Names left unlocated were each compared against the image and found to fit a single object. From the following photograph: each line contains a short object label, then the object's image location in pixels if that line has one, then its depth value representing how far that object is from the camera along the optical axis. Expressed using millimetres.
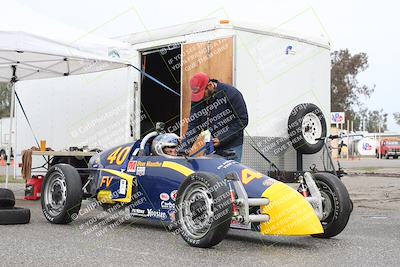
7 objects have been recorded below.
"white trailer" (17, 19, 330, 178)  9070
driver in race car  6953
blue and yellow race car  5598
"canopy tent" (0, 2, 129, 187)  9172
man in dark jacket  6945
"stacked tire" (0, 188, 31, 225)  7215
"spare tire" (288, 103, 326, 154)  9219
